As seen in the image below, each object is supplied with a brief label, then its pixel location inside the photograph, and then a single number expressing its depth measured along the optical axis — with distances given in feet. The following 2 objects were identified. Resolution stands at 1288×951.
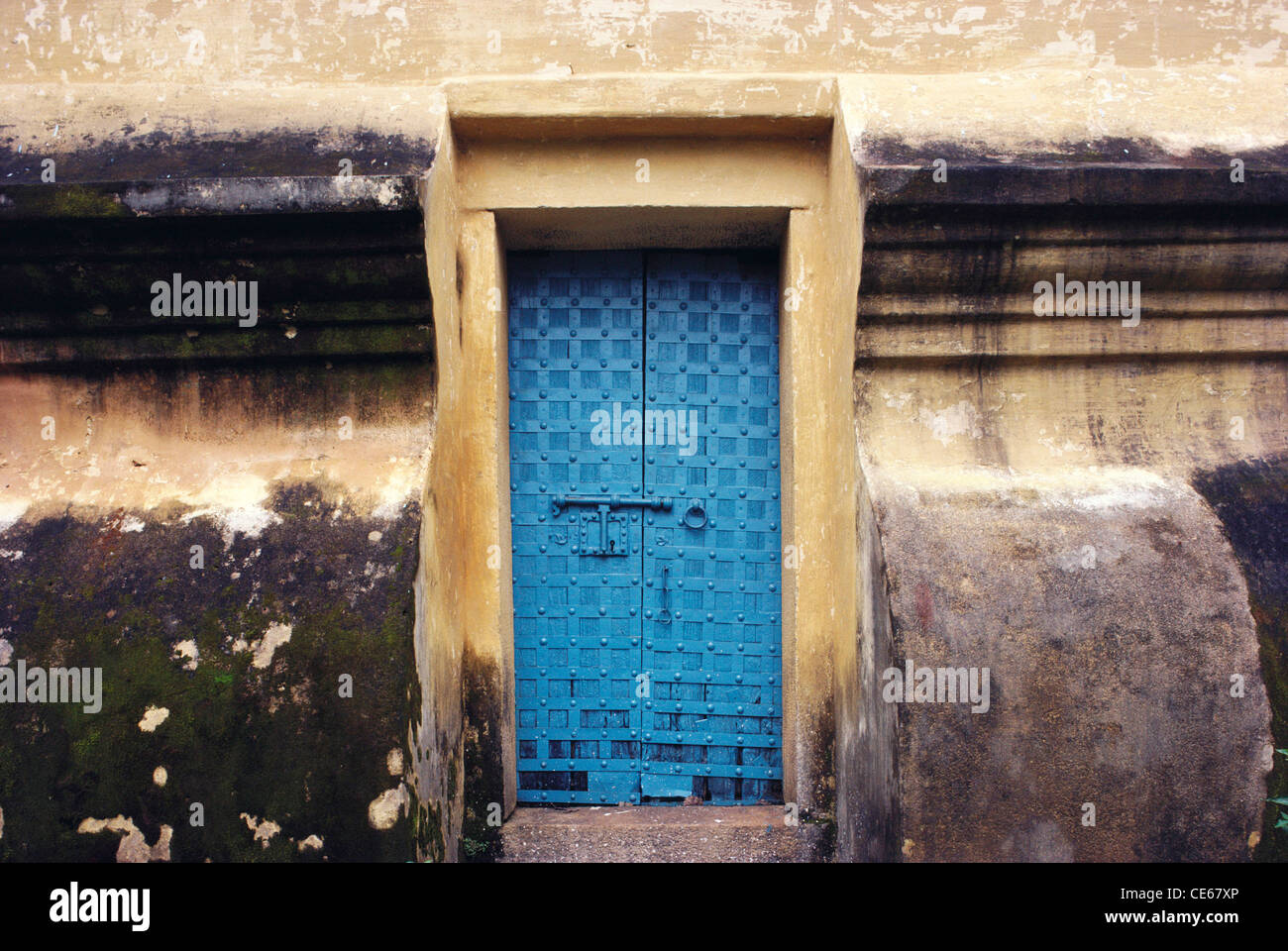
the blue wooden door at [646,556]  11.84
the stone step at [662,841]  10.77
